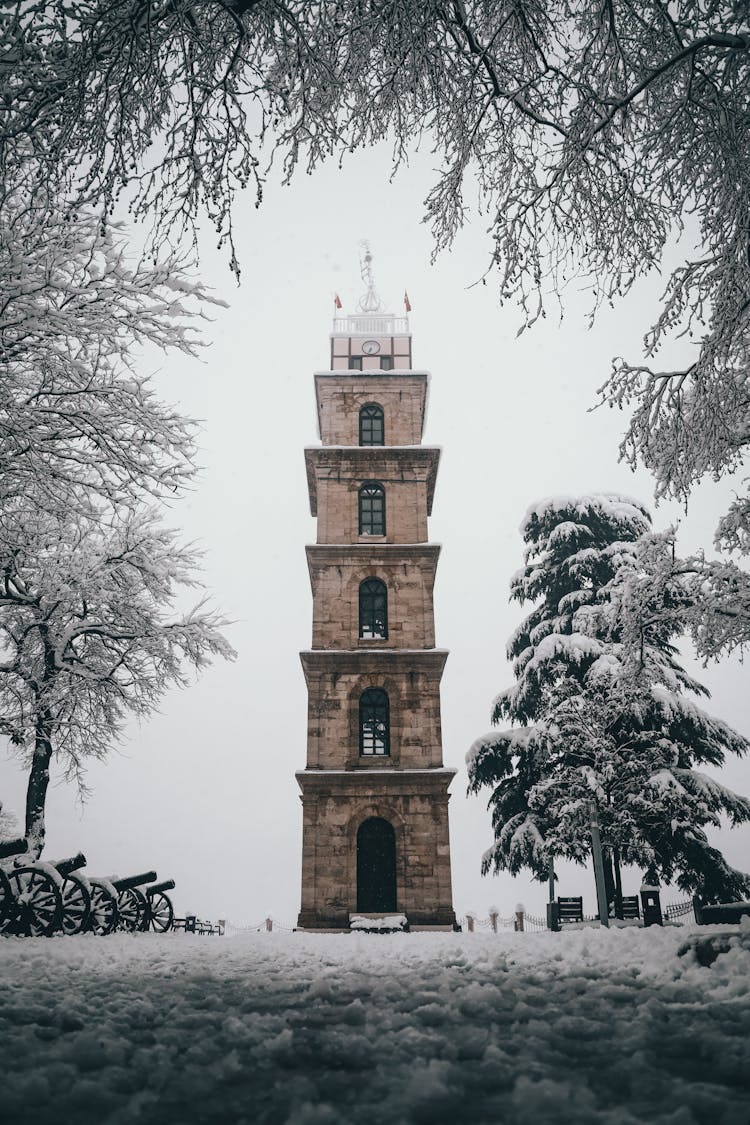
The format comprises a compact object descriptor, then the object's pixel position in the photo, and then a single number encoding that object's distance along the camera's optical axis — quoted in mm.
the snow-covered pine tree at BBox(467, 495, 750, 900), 16391
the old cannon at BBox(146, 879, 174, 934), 13381
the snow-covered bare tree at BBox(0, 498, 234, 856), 14773
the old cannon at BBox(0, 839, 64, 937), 9125
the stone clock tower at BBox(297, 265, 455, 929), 20859
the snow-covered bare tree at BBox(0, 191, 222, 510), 6988
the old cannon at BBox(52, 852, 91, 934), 9695
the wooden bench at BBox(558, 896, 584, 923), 18125
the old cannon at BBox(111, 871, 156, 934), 12222
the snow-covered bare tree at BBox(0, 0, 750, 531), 4562
